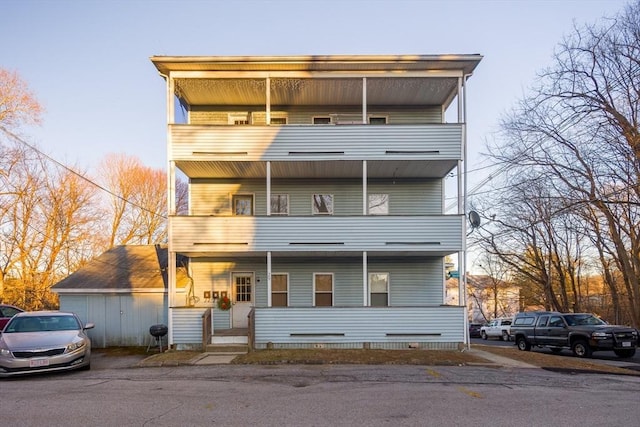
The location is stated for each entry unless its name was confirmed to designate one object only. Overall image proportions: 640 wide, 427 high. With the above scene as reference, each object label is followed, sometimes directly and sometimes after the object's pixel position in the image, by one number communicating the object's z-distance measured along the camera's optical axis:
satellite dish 18.93
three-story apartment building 15.73
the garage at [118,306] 18.03
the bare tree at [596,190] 21.77
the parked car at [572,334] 17.50
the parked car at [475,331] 40.22
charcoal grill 16.28
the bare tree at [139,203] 41.56
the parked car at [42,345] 10.85
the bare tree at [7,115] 29.53
